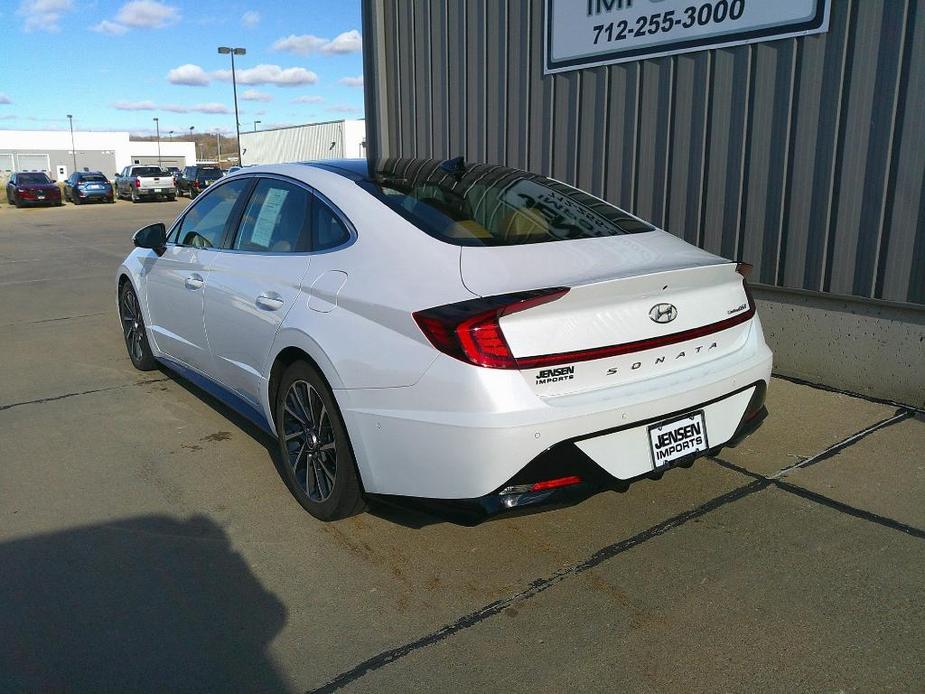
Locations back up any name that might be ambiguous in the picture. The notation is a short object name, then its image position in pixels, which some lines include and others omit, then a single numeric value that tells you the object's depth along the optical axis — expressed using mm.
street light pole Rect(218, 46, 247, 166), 38222
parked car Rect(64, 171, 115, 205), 35531
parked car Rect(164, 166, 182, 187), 37438
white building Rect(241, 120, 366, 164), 37531
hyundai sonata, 2654
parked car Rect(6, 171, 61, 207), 33588
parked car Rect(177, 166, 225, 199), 36219
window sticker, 3889
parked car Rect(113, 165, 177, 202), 34938
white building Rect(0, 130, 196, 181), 85938
